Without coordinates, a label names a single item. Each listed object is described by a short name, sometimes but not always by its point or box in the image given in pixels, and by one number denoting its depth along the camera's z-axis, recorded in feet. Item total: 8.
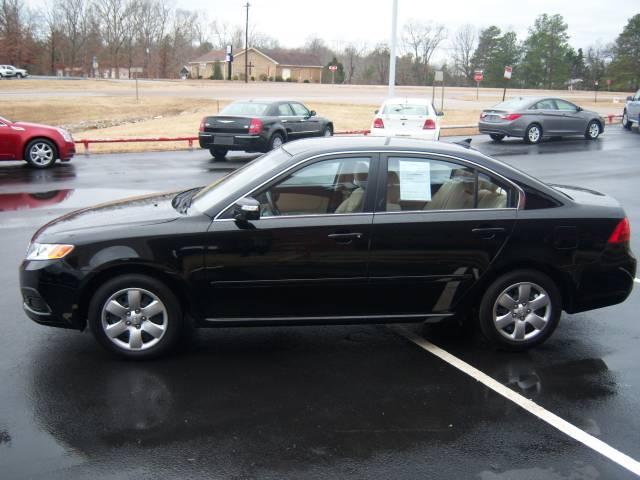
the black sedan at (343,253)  15.66
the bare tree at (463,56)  381.38
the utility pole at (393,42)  90.00
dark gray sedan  73.87
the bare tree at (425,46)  395.14
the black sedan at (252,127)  56.18
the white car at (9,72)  243.81
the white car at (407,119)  59.11
